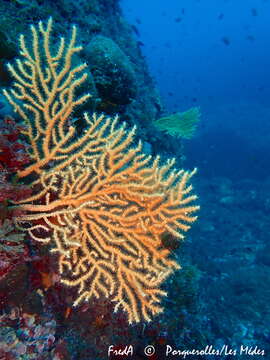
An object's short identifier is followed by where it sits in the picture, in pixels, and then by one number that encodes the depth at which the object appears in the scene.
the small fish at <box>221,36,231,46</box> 21.18
